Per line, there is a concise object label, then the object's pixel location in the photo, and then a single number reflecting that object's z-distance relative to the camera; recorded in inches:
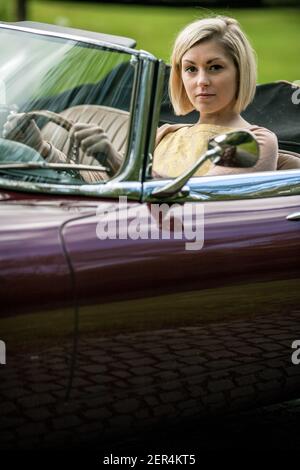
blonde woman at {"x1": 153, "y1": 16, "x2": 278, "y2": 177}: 152.8
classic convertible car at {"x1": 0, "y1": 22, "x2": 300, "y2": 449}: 117.6
